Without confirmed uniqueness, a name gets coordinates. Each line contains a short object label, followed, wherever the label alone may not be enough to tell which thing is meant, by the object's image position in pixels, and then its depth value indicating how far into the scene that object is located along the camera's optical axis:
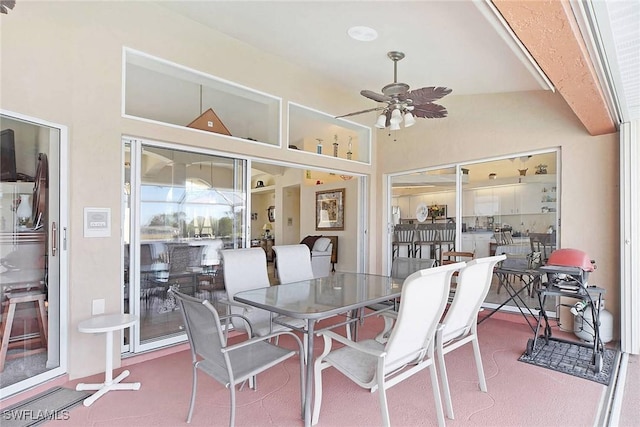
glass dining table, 2.09
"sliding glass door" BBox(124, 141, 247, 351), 3.25
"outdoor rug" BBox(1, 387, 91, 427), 2.21
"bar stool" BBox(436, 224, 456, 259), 5.09
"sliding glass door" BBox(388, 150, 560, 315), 4.20
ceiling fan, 3.03
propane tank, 3.50
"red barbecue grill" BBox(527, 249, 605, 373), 3.06
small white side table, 2.54
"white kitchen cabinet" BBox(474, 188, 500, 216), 4.66
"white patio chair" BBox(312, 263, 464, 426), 1.78
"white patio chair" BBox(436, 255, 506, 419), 2.23
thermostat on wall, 2.85
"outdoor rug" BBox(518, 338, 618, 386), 2.83
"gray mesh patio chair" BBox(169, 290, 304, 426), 1.86
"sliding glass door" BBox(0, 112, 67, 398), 2.63
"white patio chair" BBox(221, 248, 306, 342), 2.85
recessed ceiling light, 3.11
